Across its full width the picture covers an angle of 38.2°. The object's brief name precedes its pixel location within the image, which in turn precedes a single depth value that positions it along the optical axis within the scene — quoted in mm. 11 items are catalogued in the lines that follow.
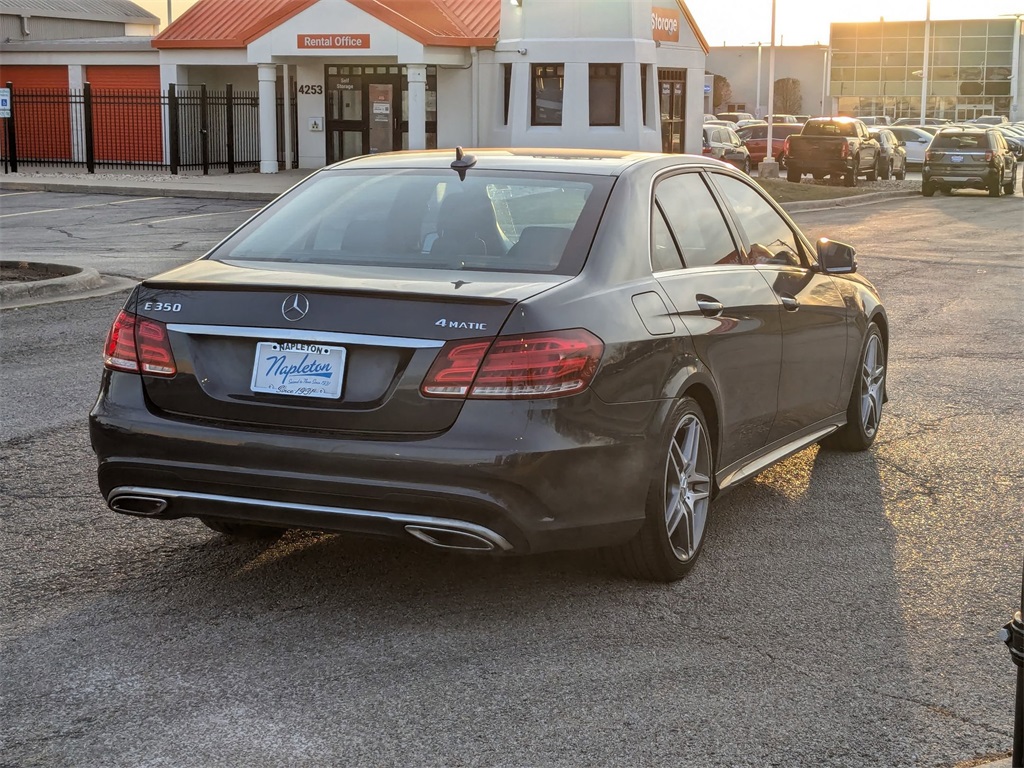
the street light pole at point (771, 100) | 40241
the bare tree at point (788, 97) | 121125
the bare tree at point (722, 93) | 121312
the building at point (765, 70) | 126750
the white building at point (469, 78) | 38625
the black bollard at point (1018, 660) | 3307
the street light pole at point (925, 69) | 78375
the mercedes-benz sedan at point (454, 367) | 4547
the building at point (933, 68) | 112125
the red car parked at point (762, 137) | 49094
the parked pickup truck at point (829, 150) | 39438
